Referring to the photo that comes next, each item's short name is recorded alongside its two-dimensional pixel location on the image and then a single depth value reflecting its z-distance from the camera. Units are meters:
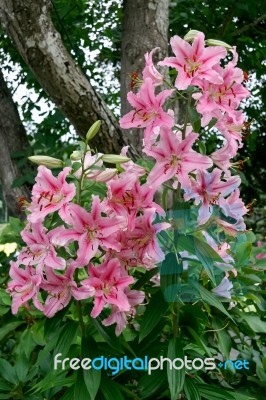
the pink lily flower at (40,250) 0.95
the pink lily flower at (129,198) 0.96
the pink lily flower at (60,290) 0.96
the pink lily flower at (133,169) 1.01
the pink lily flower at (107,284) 0.96
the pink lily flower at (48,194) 0.95
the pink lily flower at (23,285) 0.99
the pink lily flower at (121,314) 1.00
